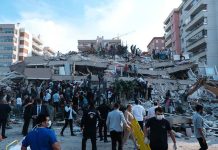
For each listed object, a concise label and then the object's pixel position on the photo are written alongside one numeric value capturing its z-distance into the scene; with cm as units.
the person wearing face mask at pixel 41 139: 259
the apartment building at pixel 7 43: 4774
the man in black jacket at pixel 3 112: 656
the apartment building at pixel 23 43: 5003
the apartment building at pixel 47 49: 6378
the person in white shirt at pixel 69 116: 735
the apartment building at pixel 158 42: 6029
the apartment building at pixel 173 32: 4187
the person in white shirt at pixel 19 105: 1081
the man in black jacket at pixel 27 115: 701
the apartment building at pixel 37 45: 5627
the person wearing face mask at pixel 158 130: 350
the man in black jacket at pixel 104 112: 643
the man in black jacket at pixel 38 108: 681
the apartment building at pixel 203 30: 2988
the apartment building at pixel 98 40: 5851
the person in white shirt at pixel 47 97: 1118
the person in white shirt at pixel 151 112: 647
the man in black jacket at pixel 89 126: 483
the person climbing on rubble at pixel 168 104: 1181
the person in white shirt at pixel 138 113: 631
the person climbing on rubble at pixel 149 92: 1336
